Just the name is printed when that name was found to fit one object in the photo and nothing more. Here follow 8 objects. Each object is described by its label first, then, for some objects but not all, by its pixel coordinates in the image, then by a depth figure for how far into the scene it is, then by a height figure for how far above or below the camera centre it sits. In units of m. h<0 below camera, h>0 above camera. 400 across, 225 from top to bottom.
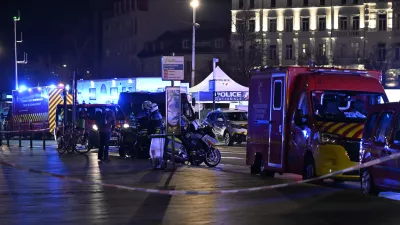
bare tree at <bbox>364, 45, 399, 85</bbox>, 77.75 +4.21
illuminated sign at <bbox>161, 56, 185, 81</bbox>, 20.58 +0.73
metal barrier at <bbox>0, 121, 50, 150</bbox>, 30.81 -1.96
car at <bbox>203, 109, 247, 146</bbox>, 34.59 -1.58
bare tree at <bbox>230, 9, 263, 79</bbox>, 70.25 +5.22
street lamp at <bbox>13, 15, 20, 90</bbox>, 54.71 +3.10
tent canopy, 42.19 +0.64
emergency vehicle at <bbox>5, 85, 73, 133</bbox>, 39.56 -0.76
